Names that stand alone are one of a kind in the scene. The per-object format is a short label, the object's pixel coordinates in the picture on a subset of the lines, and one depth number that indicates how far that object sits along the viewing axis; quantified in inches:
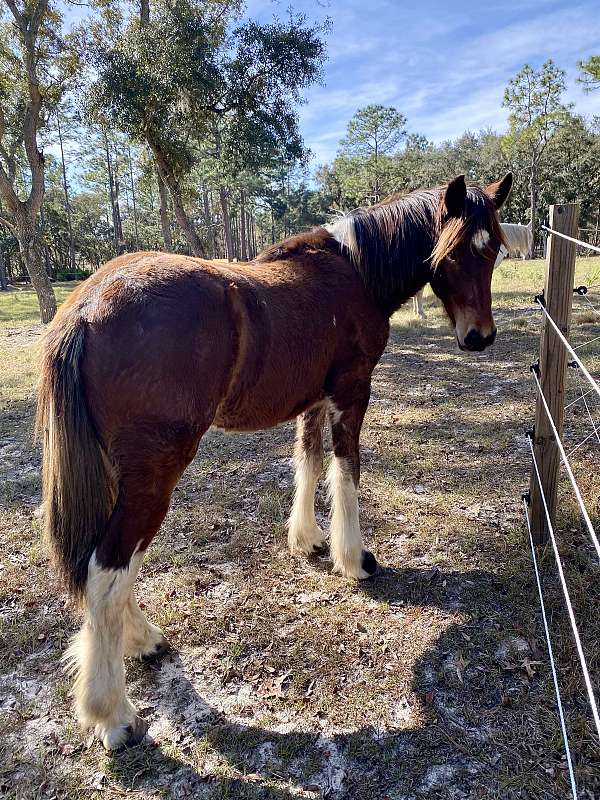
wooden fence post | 101.6
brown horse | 74.9
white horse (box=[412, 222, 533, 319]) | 277.9
